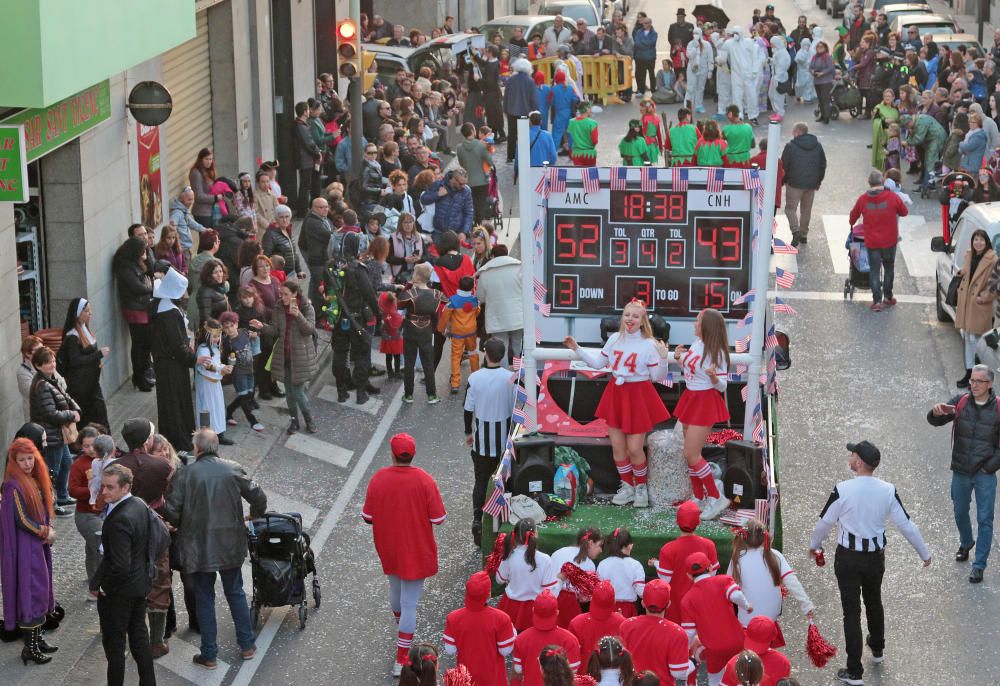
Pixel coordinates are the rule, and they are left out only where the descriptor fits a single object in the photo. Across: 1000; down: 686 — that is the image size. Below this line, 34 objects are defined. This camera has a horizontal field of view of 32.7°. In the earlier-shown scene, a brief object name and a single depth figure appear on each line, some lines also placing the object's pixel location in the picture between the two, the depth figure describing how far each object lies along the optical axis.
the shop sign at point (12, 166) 13.54
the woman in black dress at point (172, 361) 16.11
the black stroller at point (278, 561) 13.02
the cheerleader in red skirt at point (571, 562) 11.66
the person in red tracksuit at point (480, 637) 10.62
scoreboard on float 14.54
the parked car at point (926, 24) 39.66
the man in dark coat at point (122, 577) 11.27
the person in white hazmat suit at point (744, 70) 34.88
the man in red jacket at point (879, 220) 21.52
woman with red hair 12.17
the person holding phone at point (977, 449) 13.46
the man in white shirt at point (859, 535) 11.96
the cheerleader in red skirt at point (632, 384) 13.25
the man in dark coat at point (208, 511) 12.17
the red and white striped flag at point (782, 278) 14.50
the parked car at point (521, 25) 39.41
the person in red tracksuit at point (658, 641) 10.36
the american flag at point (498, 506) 13.19
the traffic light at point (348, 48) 24.39
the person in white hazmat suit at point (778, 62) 36.25
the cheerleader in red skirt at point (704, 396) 13.05
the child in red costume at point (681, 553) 11.62
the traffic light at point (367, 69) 28.64
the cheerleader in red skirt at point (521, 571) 11.71
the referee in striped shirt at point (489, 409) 14.10
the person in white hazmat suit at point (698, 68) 36.47
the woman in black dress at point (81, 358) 15.48
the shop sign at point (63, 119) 15.45
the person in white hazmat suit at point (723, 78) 35.06
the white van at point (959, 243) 19.23
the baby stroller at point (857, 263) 22.09
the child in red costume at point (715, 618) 11.03
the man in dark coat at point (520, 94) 30.11
